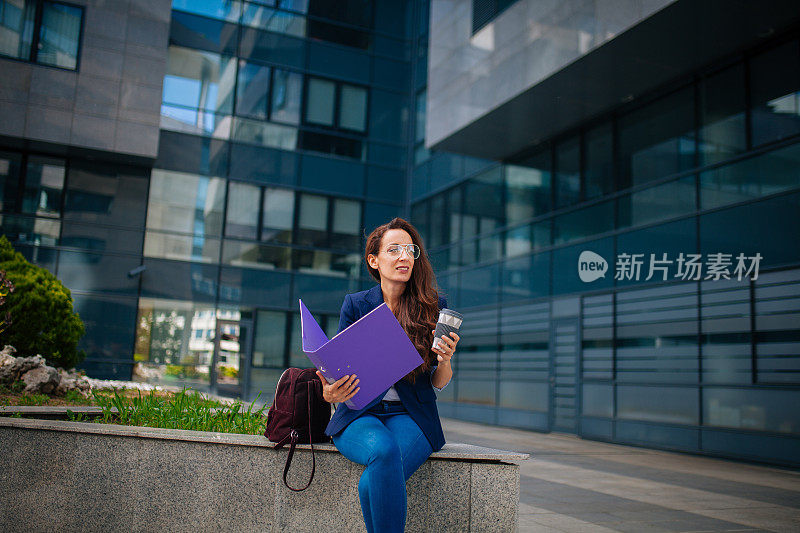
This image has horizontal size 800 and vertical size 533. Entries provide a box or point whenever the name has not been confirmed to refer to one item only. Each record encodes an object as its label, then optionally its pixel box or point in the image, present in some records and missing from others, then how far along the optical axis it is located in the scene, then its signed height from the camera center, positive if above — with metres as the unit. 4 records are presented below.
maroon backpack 3.99 -0.34
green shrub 8.49 +0.33
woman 3.27 -0.22
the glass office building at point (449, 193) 11.08 +3.87
